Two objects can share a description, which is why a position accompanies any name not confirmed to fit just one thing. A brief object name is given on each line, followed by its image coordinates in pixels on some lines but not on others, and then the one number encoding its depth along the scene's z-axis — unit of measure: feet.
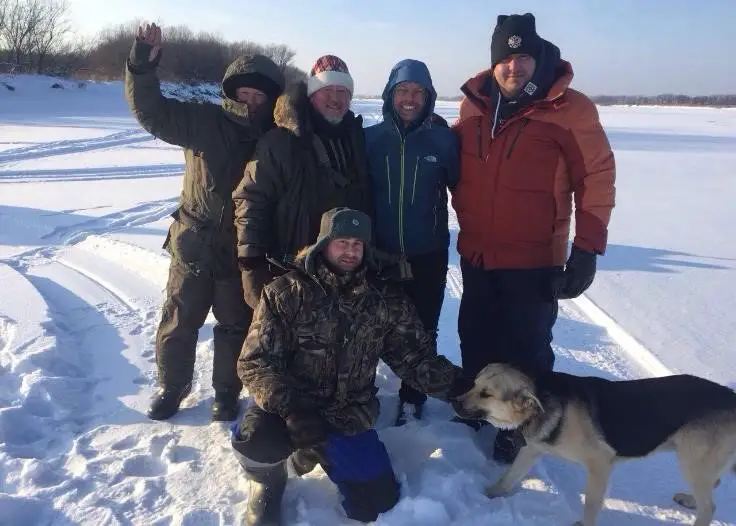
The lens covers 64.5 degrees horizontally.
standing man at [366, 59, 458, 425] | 9.78
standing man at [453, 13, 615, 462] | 9.21
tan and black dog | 8.53
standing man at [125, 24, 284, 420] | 9.92
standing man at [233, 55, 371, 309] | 9.37
